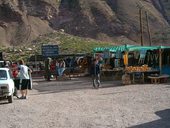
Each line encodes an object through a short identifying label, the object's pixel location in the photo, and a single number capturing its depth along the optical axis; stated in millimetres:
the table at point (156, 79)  16642
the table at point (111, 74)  20561
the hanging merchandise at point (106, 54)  22642
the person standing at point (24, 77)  12166
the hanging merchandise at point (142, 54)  20459
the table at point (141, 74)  17012
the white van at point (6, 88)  11208
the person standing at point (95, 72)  15111
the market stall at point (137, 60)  17218
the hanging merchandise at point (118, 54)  22010
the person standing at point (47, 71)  21769
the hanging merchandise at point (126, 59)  17989
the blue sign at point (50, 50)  24926
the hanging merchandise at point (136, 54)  22181
